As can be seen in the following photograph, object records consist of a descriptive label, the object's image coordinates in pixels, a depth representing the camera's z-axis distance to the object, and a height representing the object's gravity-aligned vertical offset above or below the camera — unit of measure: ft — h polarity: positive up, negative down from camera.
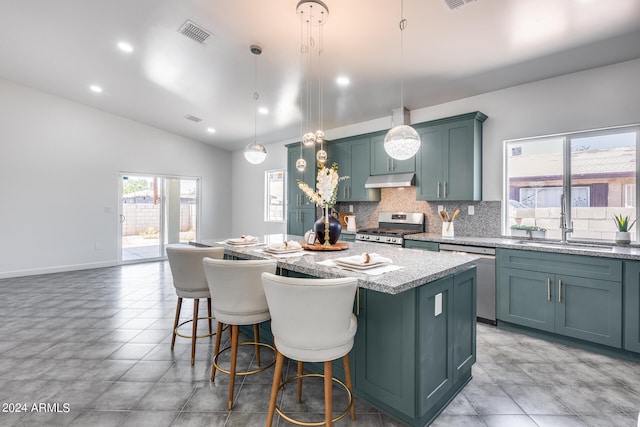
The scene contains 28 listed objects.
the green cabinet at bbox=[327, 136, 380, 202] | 15.97 +2.55
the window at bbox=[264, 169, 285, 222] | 23.30 +1.40
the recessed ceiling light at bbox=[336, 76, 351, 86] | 12.57 +5.67
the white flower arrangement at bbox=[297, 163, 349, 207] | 8.29 +0.73
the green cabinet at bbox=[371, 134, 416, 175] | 14.23 +2.51
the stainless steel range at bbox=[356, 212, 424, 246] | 13.60 -0.73
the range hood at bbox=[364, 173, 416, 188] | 13.98 +1.61
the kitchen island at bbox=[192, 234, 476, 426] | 5.45 -2.39
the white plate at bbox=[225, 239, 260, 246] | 9.47 -0.94
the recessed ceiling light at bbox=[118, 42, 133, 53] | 12.41 +6.98
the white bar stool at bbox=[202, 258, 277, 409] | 6.13 -1.69
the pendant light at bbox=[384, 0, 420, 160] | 7.31 +1.76
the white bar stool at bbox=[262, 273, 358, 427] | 4.58 -1.70
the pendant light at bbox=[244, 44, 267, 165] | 10.77 +2.23
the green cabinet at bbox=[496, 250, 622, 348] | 8.52 -2.48
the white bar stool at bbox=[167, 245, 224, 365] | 7.97 -1.60
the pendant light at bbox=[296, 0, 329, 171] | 7.92 +5.54
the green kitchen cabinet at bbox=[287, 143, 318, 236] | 17.75 +1.13
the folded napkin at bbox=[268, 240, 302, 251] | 8.10 -0.93
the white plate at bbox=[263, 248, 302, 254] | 7.92 -1.01
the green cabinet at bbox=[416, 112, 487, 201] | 12.25 +2.38
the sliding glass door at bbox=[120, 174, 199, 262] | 22.04 -0.13
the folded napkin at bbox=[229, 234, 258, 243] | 9.75 -0.88
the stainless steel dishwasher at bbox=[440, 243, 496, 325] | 10.63 -2.47
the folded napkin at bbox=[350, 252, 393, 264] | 6.11 -0.97
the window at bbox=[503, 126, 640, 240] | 10.11 +1.27
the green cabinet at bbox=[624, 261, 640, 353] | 8.13 -2.50
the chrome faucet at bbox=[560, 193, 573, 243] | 10.54 -0.17
